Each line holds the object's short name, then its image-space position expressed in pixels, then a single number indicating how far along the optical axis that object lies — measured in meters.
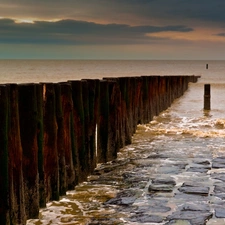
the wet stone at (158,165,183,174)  7.17
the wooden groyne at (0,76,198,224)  4.59
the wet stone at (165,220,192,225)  4.79
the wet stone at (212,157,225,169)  7.58
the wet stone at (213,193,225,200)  5.77
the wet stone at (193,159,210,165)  7.82
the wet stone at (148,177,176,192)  6.14
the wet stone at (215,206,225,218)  5.06
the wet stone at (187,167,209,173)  7.23
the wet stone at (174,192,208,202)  5.69
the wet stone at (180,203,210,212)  5.26
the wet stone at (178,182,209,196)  6.00
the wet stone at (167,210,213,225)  4.86
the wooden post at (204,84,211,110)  17.30
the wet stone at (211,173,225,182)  6.76
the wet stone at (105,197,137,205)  5.56
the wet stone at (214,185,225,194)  6.05
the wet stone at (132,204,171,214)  5.22
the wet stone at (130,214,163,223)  4.90
